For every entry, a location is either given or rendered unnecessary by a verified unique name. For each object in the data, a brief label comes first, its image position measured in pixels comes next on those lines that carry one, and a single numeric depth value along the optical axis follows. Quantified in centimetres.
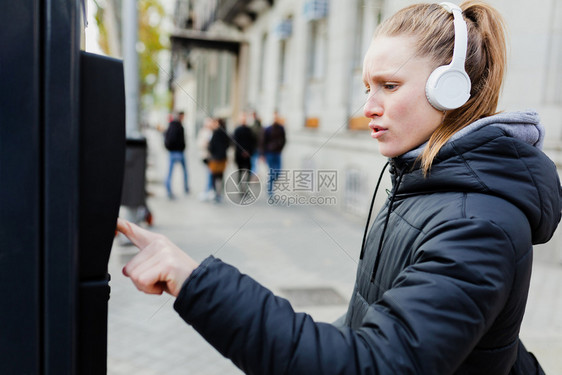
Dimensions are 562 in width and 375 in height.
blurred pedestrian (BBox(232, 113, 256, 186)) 945
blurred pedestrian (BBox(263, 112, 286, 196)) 931
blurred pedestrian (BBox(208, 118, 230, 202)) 898
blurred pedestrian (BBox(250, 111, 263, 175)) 1075
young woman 84
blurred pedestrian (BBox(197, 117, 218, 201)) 958
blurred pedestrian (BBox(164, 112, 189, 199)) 1006
